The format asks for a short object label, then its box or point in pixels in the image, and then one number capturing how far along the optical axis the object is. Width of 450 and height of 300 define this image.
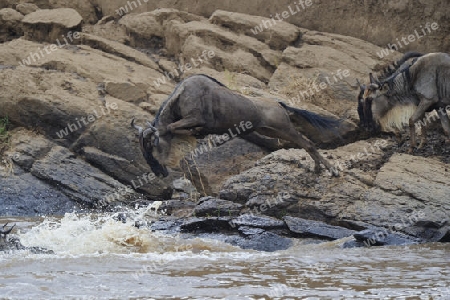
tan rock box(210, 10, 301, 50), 16.61
